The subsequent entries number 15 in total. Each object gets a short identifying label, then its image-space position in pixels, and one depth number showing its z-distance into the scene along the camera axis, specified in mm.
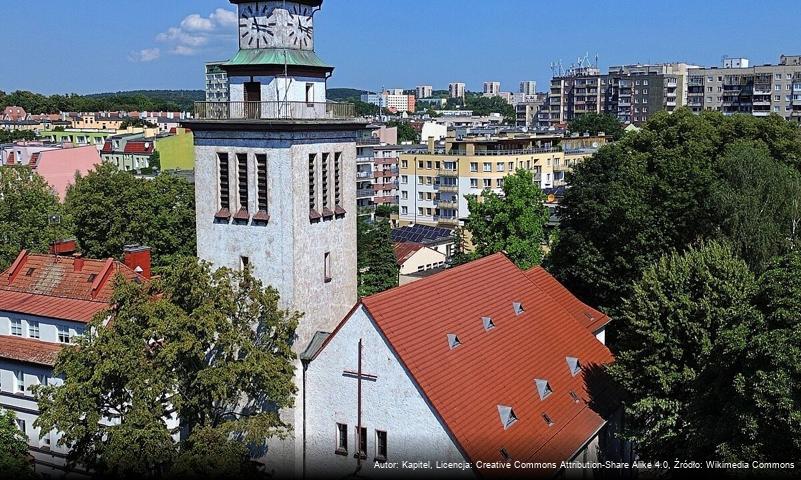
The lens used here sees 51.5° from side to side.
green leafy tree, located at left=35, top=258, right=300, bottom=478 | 23156
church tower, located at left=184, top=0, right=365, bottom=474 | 27562
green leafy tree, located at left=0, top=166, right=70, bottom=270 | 53188
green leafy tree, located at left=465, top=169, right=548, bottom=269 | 48062
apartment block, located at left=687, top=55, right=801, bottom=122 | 139750
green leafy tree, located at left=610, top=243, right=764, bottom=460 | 25438
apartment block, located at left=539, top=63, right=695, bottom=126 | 167000
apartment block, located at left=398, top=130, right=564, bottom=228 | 90188
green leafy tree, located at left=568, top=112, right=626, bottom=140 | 156500
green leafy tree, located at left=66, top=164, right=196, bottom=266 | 55188
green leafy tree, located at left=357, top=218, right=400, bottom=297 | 55750
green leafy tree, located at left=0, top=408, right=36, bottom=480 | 22098
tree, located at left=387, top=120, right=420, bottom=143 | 185250
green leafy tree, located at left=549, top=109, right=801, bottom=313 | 40062
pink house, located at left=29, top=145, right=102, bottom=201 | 84688
